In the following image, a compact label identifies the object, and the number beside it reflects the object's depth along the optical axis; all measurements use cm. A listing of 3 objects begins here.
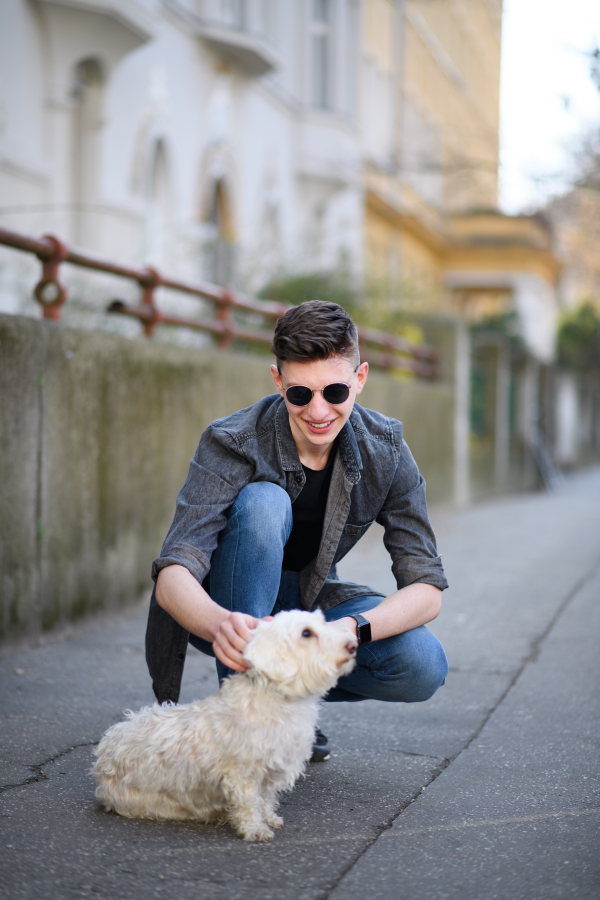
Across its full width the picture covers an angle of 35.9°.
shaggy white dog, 234
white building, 875
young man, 274
